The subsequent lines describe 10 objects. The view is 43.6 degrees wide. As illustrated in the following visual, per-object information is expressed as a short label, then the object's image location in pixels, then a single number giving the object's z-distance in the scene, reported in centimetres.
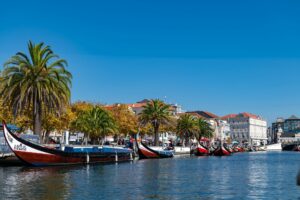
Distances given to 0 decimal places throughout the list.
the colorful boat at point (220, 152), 9309
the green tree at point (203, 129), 12534
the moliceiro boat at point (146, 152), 6832
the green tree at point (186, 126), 10851
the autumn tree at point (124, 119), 9096
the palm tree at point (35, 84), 4546
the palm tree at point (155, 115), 8499
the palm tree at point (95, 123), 7501
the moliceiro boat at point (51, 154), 4029
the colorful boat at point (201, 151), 9011
